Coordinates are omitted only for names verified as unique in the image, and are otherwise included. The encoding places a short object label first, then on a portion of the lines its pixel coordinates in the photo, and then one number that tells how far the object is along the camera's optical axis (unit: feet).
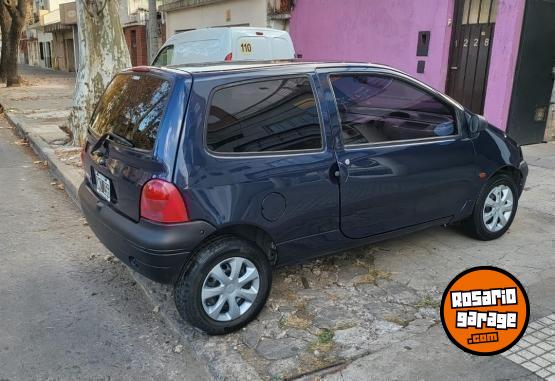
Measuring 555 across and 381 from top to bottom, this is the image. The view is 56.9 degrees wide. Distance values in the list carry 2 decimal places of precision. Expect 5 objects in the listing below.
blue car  9.69
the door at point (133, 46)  75.10
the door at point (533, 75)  24.70
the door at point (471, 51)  25.96
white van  26.73
